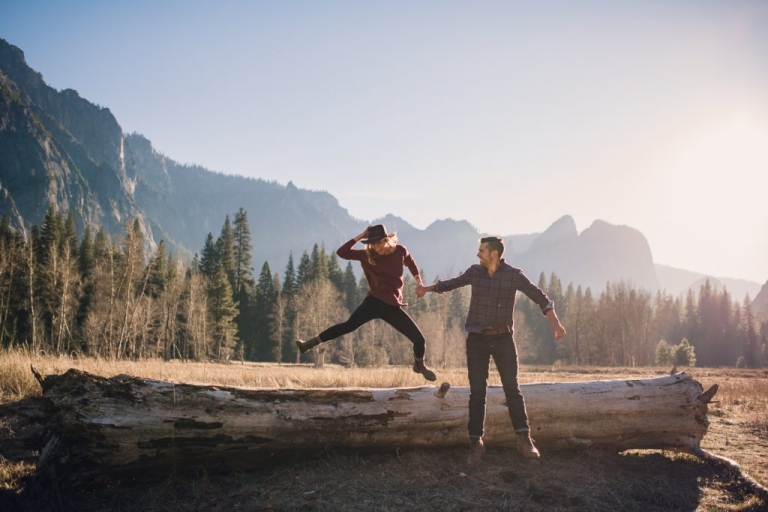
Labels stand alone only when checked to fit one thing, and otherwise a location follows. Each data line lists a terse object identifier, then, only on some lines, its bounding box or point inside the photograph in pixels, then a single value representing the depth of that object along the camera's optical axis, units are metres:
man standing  6.26
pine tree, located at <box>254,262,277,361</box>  58.22
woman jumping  7.09
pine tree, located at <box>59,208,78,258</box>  48.06
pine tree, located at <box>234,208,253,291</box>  61.12
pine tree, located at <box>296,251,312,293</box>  63.72
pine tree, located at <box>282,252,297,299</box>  61.34
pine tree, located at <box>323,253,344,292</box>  67.19
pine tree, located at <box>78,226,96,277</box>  47.62
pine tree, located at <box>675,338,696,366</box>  51.75
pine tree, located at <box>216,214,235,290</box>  59.00
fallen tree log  5.41
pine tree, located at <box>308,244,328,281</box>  62.80
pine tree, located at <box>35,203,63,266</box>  44.53
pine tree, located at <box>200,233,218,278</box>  58.47
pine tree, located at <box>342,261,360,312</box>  65.62
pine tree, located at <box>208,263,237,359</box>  48.91
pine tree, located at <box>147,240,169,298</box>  48.47
